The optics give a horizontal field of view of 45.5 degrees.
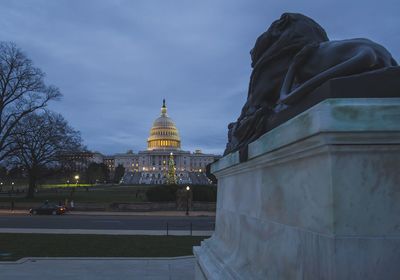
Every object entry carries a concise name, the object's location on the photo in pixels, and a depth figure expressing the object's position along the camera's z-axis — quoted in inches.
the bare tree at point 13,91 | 1959.9
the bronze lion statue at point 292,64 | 138.6
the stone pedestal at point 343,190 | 98.8
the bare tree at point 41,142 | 2011.6
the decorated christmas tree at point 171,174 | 3316.7
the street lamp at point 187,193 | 1843.0
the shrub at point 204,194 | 2113.7
